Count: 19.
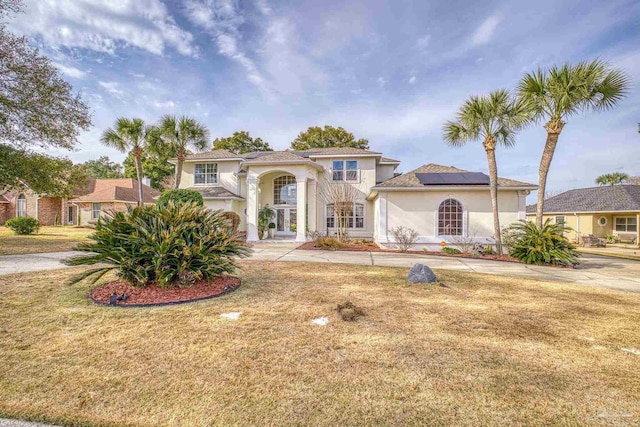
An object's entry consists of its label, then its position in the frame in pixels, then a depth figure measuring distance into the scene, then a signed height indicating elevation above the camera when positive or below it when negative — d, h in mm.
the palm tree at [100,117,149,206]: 19000 +5626
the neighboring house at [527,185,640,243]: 20814 +549
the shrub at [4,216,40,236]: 18688 -440
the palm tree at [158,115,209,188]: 18953 +5675
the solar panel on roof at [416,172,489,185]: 14609 +2177
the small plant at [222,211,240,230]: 17486 +103
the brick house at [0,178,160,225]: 28984 +1559
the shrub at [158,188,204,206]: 15164 +1244
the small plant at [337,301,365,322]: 4623 -1592
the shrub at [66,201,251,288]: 5348 -541
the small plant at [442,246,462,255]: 13677 -1542
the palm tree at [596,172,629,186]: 29156 +4301
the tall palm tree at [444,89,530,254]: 12102 +4216
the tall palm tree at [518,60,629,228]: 10219 +4759
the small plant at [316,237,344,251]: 14344 -1283
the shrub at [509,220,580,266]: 10578 -1054
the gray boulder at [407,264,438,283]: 7059 -1415
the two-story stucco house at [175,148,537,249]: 14727 +1483
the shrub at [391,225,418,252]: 14242 -903
